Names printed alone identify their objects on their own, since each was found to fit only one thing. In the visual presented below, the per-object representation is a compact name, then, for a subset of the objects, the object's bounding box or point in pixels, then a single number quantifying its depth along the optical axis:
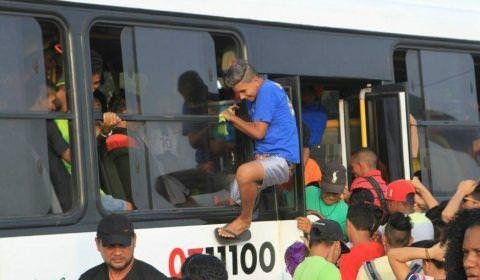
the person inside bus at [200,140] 13.14
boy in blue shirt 13.08
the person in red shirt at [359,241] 13.09
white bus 11.80
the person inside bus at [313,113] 15.59
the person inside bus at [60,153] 12.01
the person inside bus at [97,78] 12.39
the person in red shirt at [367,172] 15.30
